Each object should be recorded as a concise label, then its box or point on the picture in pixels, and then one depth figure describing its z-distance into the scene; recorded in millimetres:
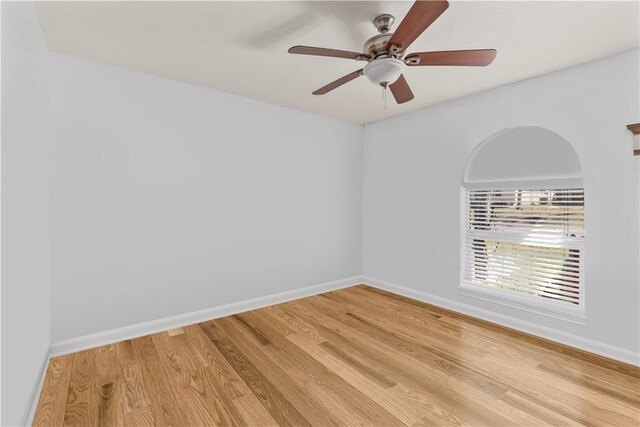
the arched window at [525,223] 2654
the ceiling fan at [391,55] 1698
